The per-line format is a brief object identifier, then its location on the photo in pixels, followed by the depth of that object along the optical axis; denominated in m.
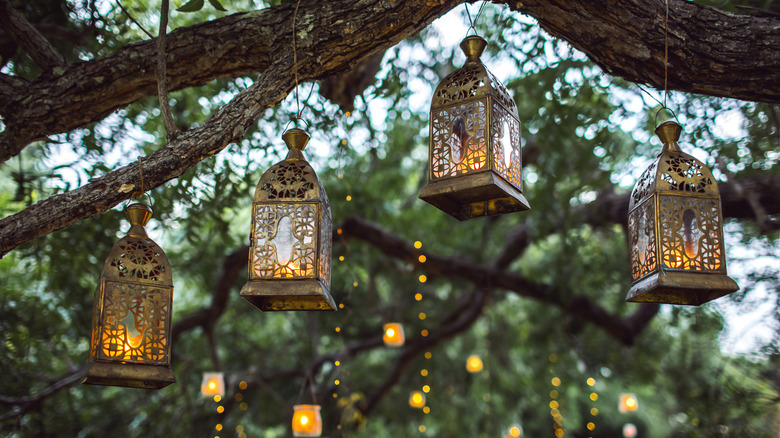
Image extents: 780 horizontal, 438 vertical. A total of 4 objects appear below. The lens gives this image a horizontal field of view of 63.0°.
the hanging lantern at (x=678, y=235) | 1.84
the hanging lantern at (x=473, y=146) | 1.87
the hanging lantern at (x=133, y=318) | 1.94
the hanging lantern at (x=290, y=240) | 1.84
